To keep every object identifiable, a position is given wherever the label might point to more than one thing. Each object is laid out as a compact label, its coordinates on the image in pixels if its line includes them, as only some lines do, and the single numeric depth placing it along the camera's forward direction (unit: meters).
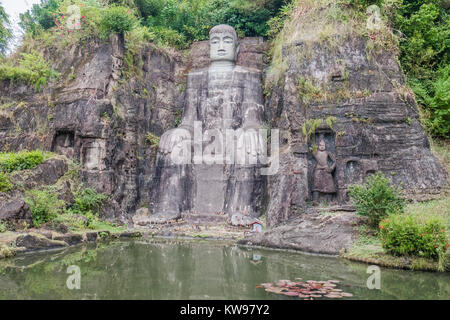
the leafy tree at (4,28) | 14.29
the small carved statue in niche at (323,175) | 10.34
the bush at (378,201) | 7.71
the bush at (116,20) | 12.53
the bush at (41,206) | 8.54
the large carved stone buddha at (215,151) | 11.59
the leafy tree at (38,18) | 16.08
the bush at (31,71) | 12.95
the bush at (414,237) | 6.07
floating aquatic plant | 4.63
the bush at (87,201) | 10.27
